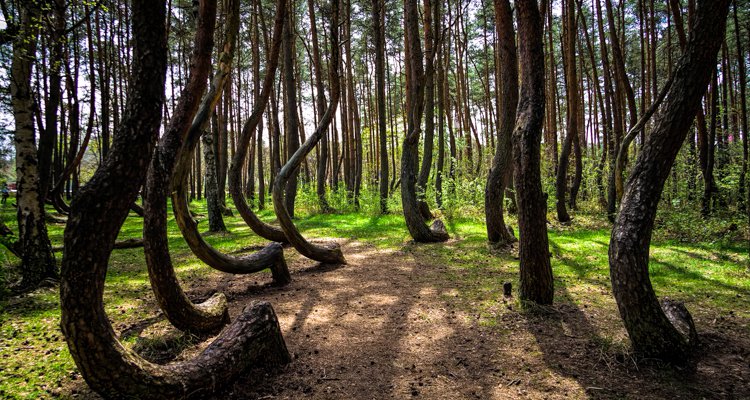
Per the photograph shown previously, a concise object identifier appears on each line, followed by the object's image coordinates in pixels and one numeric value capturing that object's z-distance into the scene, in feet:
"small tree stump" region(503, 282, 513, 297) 16.57
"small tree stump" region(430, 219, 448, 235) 32.08
